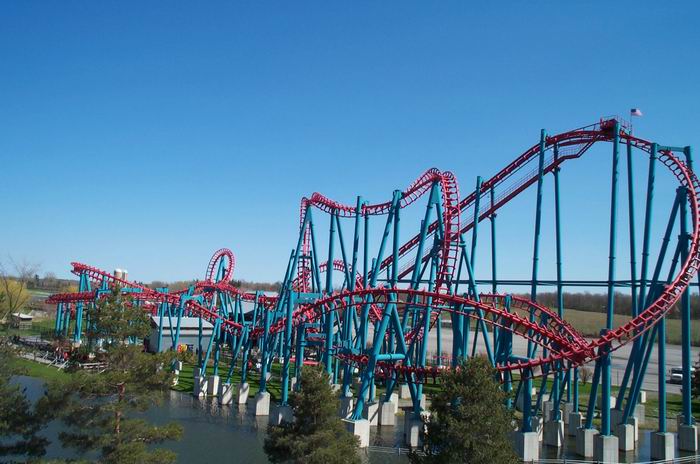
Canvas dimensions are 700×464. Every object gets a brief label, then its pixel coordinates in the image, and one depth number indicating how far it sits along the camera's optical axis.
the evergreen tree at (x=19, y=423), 11.36
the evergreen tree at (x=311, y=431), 11.35
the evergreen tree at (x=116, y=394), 10.79
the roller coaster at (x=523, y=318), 17.53
